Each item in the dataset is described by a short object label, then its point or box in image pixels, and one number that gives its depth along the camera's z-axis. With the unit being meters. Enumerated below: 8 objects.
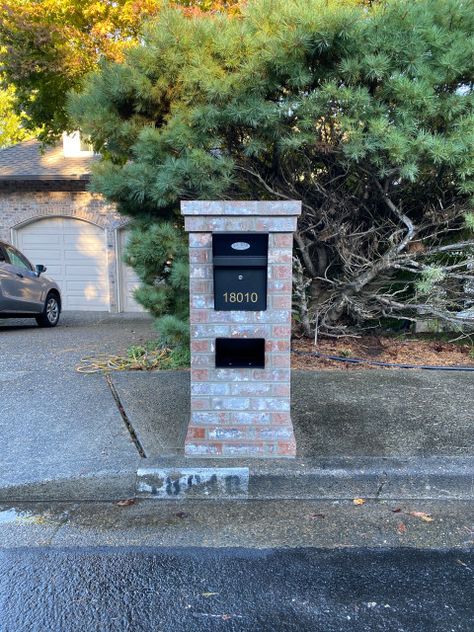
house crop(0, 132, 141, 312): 13.32
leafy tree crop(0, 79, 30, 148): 24.76
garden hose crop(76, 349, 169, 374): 5.95
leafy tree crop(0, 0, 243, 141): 7.86
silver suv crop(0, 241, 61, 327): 9.16
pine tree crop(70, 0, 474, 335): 4.50
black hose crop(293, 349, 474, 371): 5.75
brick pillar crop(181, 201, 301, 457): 3.47
